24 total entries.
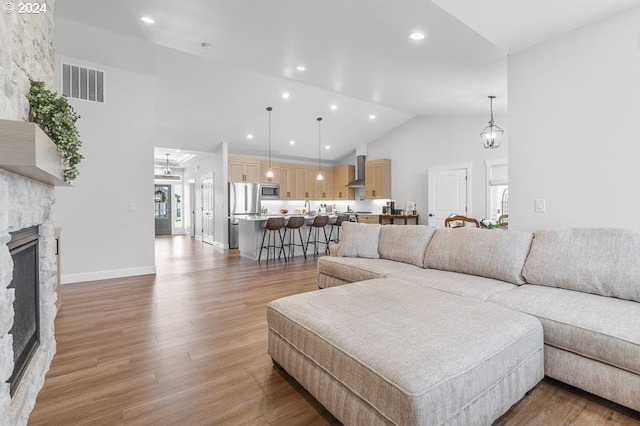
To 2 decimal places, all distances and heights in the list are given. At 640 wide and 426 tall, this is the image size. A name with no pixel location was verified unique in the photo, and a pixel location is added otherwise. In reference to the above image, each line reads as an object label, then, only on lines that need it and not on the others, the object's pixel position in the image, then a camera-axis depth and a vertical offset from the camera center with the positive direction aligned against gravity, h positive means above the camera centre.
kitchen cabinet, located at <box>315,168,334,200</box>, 9.90 +0.76
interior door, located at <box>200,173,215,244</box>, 8.84 +0.06
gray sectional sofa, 1.36 -0.65
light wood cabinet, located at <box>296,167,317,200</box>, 9.45 +0.82
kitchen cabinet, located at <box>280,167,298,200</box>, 9.09 +0.78
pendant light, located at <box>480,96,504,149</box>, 5.11 +1.25
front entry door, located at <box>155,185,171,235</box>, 11.52 +0.08
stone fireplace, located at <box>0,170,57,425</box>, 1.39 -0.44
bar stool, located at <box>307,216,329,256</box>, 6.62 -0.46
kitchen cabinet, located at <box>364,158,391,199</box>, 8.39 +0.85
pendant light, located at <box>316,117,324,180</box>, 7.51 +1.82
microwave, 8.61 +0.54
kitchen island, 6.38 -0.51
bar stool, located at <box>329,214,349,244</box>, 7.08 -0.36
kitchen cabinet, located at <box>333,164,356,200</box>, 9.71 +0.93
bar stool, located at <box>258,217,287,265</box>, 6.00 -0.47
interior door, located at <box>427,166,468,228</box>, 6.74 +0.36
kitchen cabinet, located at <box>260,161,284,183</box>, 8.73 +1.10
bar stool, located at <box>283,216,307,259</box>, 6.28 -0.47
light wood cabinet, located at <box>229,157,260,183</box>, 8.12 +1.10
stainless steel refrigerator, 7.90 +0.22
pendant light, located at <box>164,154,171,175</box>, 11.00 +1.45
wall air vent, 4.27 +1.79
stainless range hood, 9.15 +1.09
